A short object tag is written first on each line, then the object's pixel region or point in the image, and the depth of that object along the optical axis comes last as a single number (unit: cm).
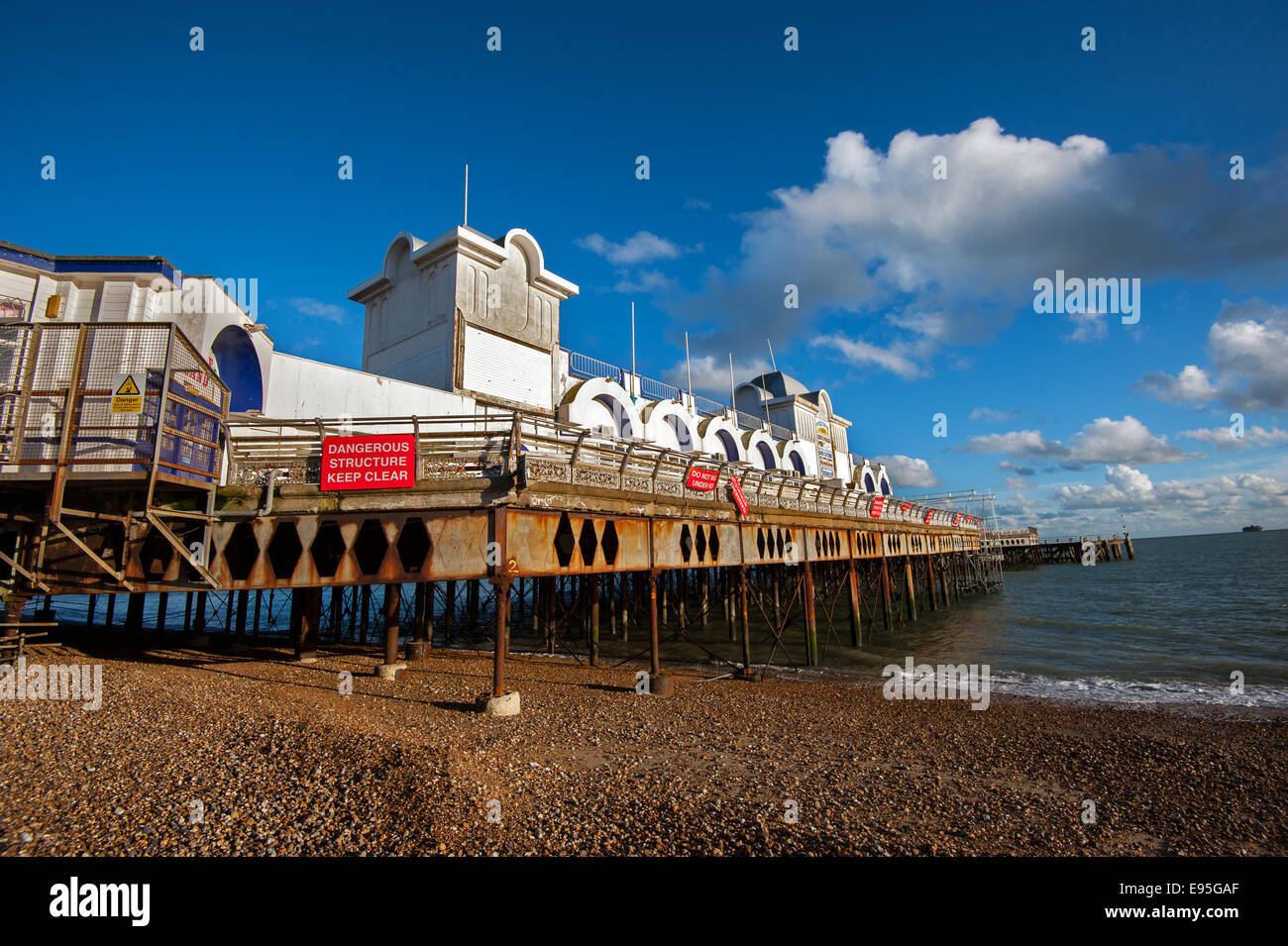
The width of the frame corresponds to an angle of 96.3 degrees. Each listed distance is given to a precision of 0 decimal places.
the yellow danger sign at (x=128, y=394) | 786
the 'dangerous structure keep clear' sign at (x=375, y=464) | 936
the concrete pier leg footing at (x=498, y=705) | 991
